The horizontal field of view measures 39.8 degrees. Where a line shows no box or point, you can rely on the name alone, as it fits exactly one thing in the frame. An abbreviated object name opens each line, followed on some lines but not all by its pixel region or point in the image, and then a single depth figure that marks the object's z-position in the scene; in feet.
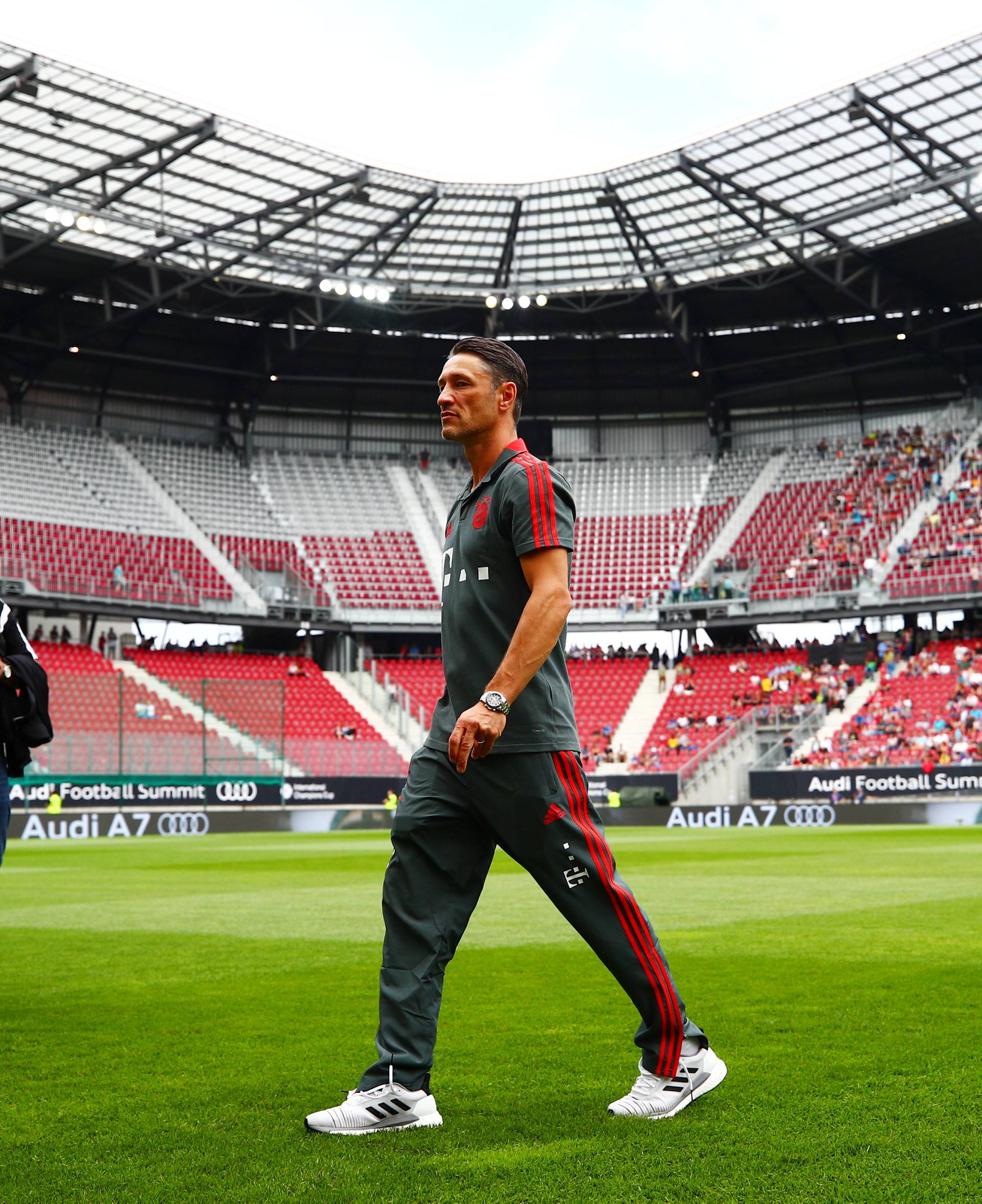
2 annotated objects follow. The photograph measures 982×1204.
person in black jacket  18.60
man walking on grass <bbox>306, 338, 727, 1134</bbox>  13.98
